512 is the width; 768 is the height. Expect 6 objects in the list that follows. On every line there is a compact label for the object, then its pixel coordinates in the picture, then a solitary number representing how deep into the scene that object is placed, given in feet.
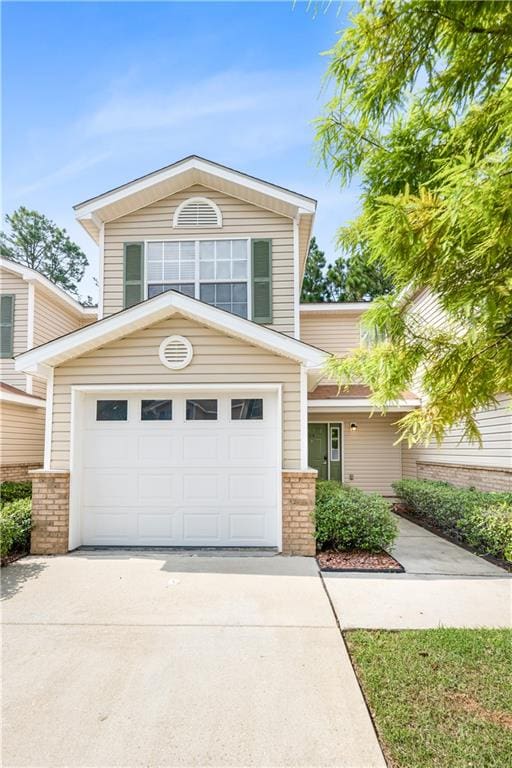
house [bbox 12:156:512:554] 21.29
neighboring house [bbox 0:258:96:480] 32.99
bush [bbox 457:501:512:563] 20.15
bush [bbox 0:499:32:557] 20.02
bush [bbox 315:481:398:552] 20.52
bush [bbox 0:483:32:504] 27.48
